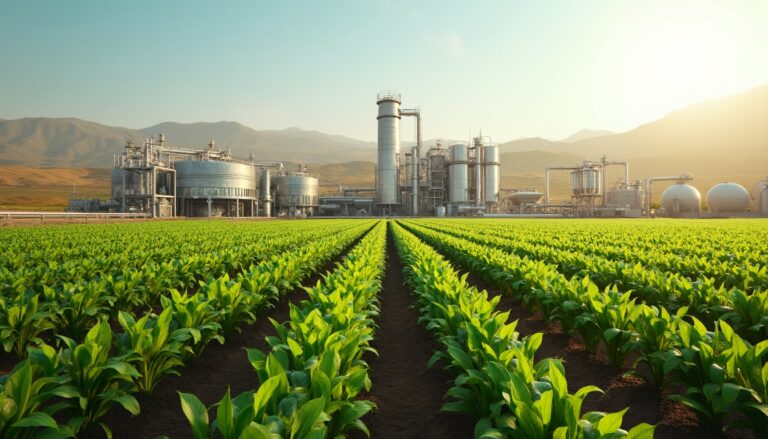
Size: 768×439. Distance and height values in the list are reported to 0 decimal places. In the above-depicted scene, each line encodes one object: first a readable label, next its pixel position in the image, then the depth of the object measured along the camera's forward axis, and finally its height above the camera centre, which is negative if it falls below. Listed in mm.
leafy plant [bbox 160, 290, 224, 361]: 5707 -1349
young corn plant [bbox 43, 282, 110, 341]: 6555 -1350
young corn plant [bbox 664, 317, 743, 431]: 3696 -1443
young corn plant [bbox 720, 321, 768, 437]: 3527 -1394
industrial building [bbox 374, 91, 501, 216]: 80688 +8355
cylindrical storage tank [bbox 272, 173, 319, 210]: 86062 +5545
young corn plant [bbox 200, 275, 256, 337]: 6844 -1339
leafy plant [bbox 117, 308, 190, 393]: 4637 -1405
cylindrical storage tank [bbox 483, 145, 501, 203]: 83812 +9719
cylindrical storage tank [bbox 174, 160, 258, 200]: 68625 +6373
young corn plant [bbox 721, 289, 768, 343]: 6012 -1379
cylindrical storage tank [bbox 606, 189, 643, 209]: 87500 +3994
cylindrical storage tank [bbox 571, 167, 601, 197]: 85312 +7217
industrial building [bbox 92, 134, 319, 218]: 64062 +5713
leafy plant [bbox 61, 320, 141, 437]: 3881 -1445
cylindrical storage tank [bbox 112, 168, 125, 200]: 71812 +6566
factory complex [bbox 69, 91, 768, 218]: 67938 +5155
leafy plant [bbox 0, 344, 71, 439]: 2945 -1354
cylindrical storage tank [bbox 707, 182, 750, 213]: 74750 +3215
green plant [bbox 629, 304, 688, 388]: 5012 -1443
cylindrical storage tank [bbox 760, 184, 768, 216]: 72250 +2756
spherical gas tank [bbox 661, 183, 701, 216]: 76750 +3108
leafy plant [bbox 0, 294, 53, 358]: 5777 -1423
